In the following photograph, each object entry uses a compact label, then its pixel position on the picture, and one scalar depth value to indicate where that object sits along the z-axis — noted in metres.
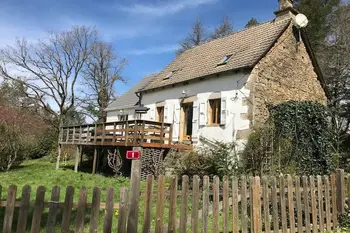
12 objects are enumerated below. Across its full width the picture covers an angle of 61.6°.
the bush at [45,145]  24.84
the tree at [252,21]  30.13
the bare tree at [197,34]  33.53
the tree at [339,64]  20.19
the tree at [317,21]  23.05
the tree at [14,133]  15.77
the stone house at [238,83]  12.52
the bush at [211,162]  10.83
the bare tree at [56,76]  28.84
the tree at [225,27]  32.38
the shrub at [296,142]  10.59
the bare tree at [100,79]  33.19
